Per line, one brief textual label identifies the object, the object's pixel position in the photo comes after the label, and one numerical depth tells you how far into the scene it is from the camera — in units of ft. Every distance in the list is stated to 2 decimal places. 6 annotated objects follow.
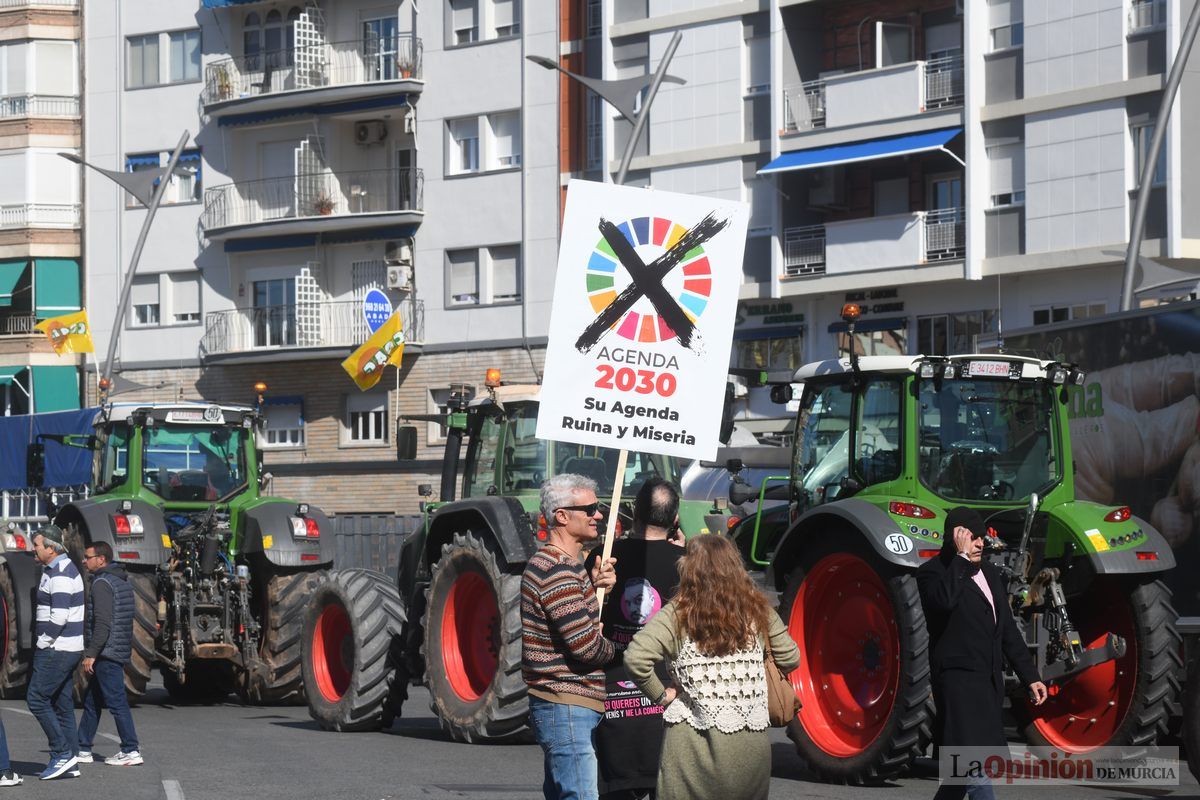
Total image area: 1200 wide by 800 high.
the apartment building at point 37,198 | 156.15
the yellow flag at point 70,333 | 127.44
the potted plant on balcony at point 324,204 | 144.87
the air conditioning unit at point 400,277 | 141.08
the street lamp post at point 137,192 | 118.73
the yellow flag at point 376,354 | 130.82
